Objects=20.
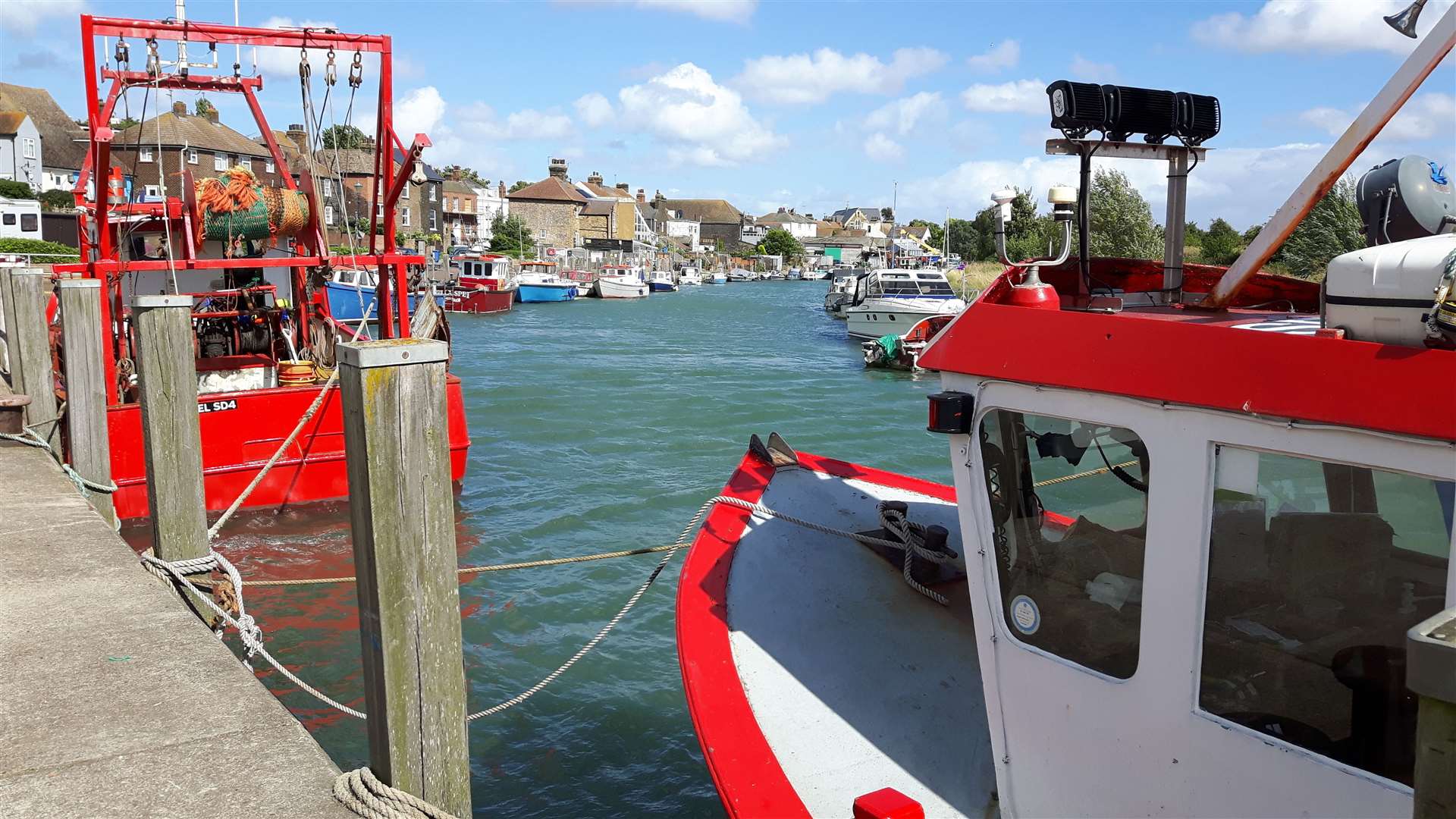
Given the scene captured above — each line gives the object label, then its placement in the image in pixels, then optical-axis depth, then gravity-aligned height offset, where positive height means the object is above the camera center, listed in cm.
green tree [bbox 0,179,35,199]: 5150 +388
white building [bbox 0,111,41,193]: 6250 +703
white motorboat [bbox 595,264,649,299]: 6840 -85
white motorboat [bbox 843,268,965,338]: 3288 -104
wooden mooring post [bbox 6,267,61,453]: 902 -59
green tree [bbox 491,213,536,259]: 9425 +285
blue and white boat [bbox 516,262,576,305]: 6031 -93
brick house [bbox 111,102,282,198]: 5712 +670
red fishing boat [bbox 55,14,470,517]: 1048 +7
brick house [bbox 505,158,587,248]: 10756 +564
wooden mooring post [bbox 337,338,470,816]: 321 -83
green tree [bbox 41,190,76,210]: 6022 +403
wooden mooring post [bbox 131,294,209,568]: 566 -75
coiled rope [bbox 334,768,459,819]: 332 -155
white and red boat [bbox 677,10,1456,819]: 304 -91
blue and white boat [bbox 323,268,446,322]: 3578 -86
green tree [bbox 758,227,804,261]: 14250 +292
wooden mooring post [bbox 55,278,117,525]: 788 -78
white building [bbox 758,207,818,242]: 16862 +674
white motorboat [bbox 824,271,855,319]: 5400 -141
